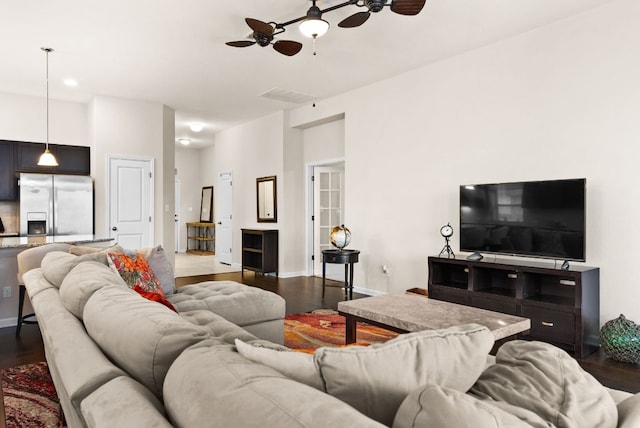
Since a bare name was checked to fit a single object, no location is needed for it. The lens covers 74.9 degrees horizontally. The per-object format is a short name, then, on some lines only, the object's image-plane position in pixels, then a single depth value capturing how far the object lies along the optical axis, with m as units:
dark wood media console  3.34
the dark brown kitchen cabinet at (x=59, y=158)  6.21
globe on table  5.27
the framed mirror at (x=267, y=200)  7.44
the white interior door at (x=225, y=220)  8.96
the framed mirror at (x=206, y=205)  11.11
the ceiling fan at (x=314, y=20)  3.08
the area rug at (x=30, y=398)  2.31
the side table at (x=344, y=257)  5.16
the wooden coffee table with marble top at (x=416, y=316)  2.55
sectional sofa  0.69
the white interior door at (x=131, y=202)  6.49
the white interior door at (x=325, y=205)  7.38
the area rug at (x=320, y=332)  3.57
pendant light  5.15
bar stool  3.49
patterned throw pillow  2.71
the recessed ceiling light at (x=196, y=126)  8.42
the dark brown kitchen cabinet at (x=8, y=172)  6.05
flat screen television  3.53
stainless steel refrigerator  5.85
